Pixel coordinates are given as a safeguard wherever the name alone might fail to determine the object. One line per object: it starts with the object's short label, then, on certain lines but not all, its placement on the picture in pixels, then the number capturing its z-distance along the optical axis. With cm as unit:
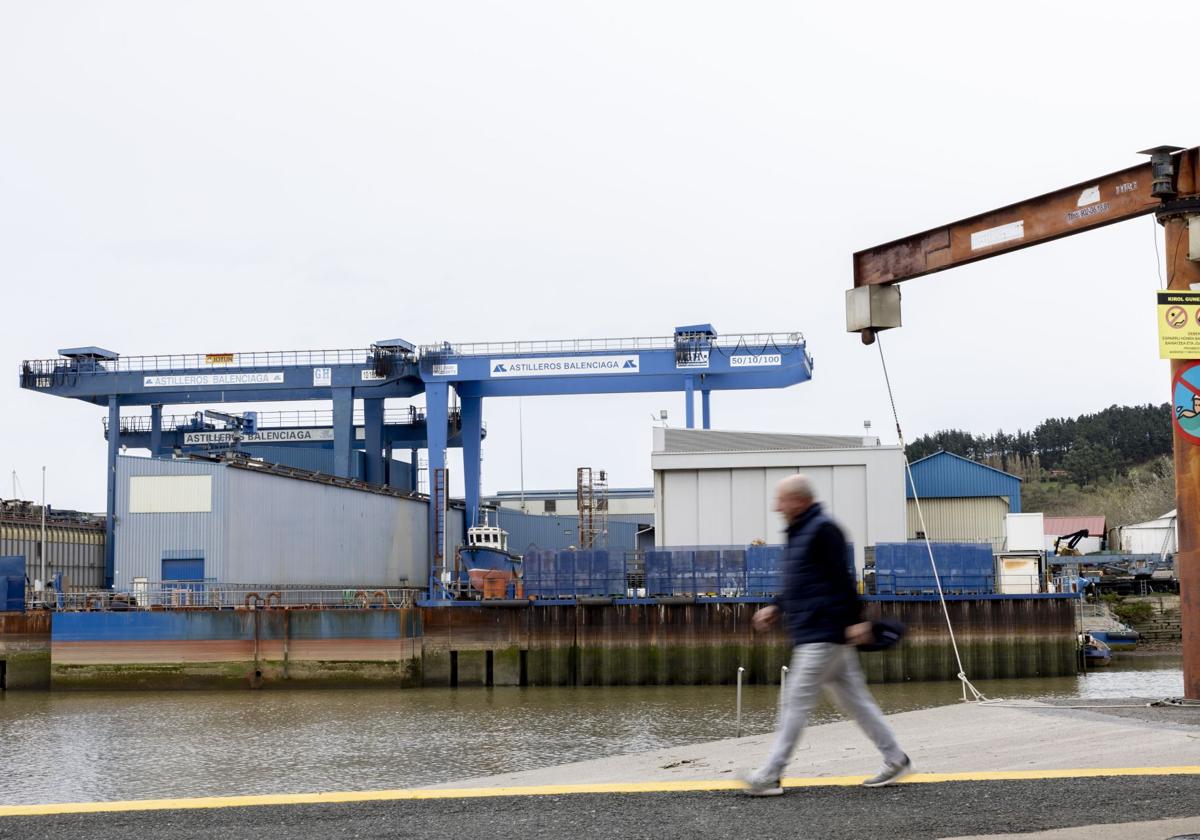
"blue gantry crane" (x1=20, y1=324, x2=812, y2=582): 4828
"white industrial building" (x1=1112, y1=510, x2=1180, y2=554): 6562
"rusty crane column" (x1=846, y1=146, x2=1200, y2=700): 1177
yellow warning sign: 1138
